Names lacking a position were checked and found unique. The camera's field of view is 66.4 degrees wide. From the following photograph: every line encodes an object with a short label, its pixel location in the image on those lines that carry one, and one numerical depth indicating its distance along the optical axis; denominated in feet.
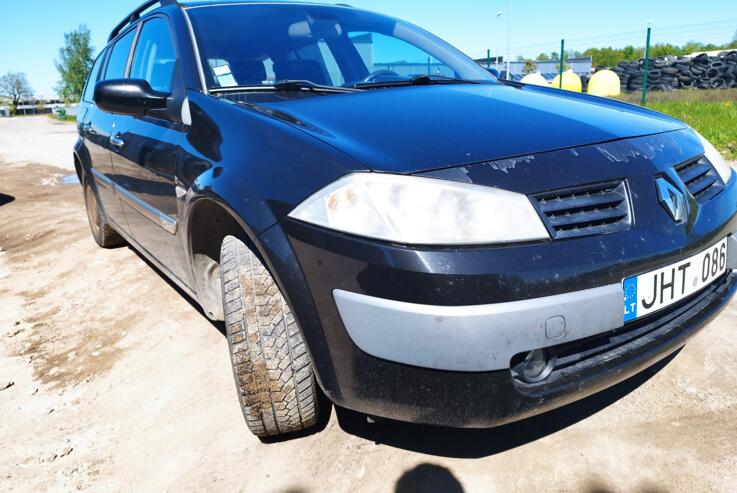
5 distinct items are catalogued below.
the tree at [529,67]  156.97
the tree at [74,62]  182.89
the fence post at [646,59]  43.07
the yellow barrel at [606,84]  60.83
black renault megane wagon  4.25
